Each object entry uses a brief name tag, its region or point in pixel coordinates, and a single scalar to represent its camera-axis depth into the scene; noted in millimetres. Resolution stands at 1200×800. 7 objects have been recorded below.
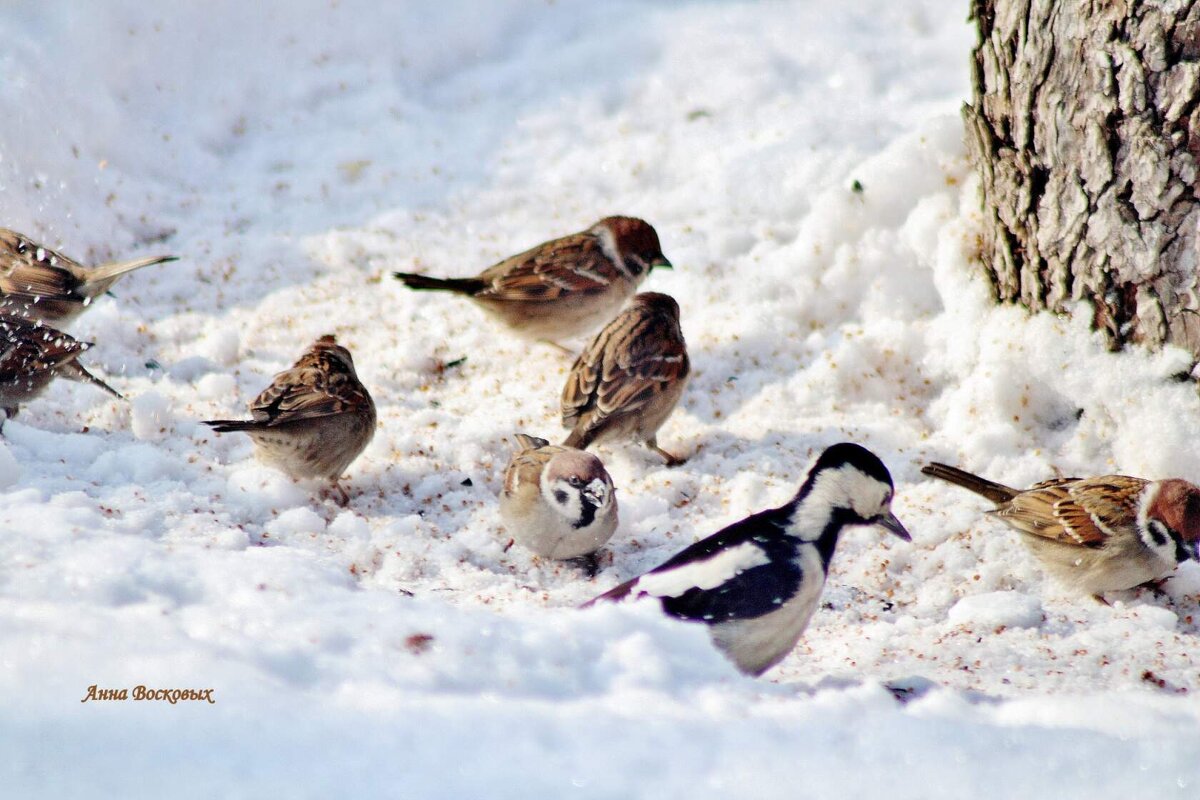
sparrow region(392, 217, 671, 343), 12805
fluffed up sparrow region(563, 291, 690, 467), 11039
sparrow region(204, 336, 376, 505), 10078
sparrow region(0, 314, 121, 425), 10672
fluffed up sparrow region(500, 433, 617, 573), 9352
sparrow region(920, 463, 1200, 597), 8844
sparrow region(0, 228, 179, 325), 12102
